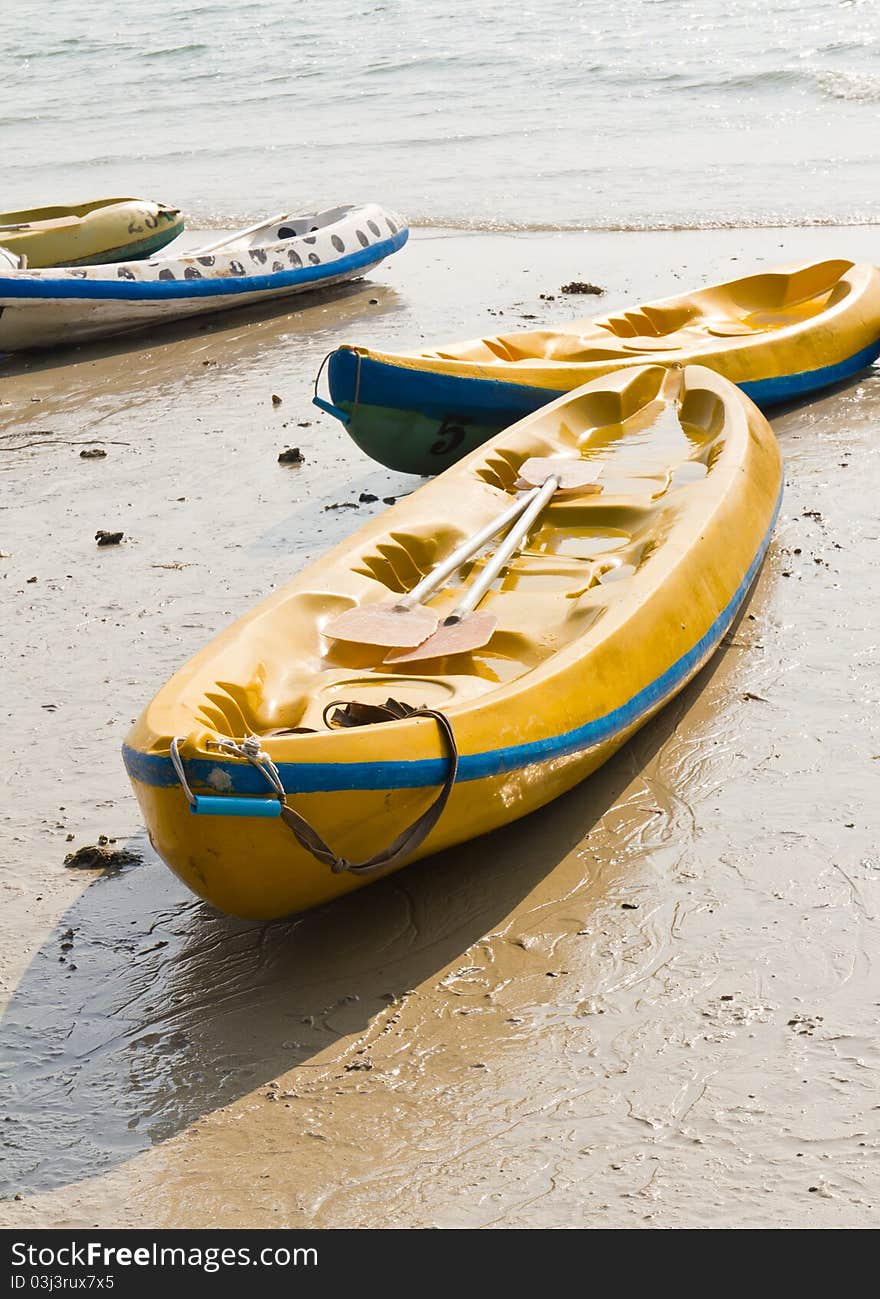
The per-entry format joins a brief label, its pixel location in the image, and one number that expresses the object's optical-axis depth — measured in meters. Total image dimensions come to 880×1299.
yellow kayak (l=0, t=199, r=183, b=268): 10.25
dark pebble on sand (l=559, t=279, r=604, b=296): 9.31
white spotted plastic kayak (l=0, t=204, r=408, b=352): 8.83
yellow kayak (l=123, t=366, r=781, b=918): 3.24
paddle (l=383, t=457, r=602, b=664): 4.16
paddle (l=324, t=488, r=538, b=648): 4.14
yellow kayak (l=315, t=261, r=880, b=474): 6.35
